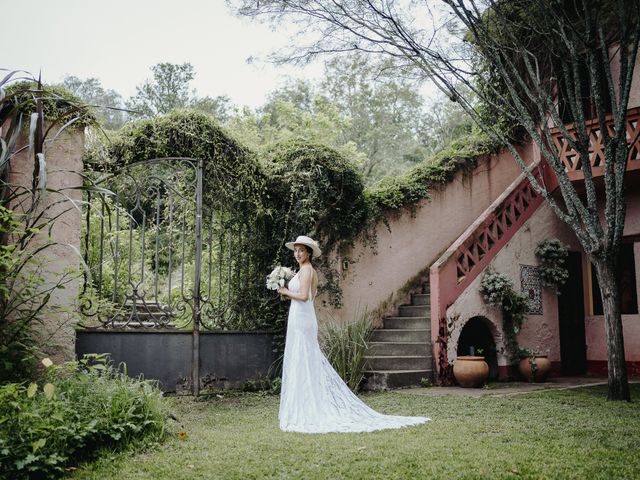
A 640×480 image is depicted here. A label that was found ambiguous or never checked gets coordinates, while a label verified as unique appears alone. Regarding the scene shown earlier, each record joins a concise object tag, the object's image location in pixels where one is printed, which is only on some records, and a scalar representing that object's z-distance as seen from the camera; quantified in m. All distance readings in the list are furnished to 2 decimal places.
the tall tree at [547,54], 7.74
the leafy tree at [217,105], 27.31
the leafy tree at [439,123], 24.81
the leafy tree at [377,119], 25.30
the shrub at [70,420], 3.98
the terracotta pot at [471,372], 9.12
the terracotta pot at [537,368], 9.98
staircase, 8.98
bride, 6.09
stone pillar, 6.02
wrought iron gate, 7.56
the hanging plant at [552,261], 11.26
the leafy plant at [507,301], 10.17
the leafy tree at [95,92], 34.04
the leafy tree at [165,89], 27.20
